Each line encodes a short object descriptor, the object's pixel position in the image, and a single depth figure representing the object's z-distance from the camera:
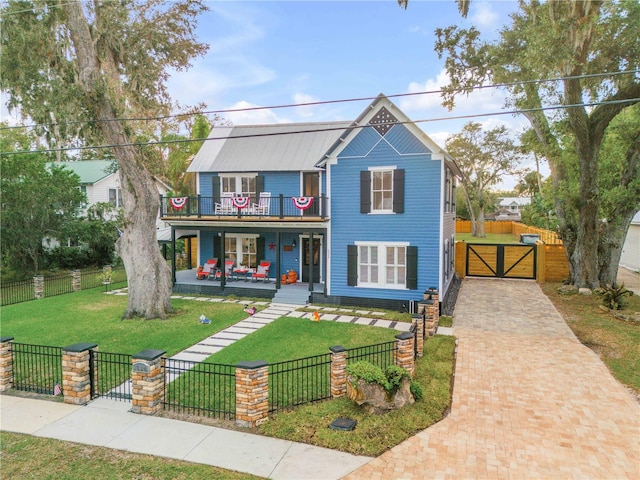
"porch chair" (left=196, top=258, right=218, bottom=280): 20.56
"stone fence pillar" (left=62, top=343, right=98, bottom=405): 8.11
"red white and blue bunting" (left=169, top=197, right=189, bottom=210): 19.14
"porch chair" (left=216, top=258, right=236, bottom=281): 20.25
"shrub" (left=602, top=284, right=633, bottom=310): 15.30
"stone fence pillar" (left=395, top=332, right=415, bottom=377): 8.90
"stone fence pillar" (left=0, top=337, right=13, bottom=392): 8.81
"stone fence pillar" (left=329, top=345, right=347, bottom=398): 8.21
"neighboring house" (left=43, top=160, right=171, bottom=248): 30.20
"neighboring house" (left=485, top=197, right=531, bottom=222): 79.81
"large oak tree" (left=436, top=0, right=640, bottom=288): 14.25
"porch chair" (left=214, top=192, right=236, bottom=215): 19.47
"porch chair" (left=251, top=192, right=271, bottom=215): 19.00
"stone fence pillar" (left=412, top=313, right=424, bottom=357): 10.41
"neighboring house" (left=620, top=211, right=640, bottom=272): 25.71
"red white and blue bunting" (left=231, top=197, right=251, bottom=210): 17.98
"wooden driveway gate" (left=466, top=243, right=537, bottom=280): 22.38
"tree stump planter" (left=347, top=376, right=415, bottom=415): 7.51
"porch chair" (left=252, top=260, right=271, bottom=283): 19.50
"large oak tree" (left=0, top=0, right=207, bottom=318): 12.47
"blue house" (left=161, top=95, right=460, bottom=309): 15.91
